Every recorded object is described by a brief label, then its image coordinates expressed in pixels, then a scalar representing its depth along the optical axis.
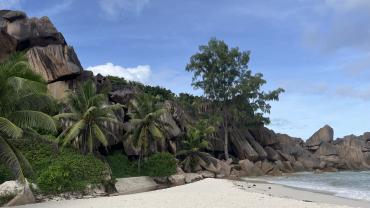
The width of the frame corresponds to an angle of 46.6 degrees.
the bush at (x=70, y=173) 28.47
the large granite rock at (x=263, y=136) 74.25
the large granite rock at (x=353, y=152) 84.75
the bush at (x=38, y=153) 33.06
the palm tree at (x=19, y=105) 18.97
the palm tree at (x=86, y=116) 37.25
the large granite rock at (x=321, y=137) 89.12
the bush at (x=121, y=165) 43.71
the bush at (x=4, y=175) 29.38
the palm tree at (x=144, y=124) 44.53
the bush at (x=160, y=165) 45.03
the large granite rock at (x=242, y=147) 66.62
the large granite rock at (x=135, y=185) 35.94
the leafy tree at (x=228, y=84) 67.94
